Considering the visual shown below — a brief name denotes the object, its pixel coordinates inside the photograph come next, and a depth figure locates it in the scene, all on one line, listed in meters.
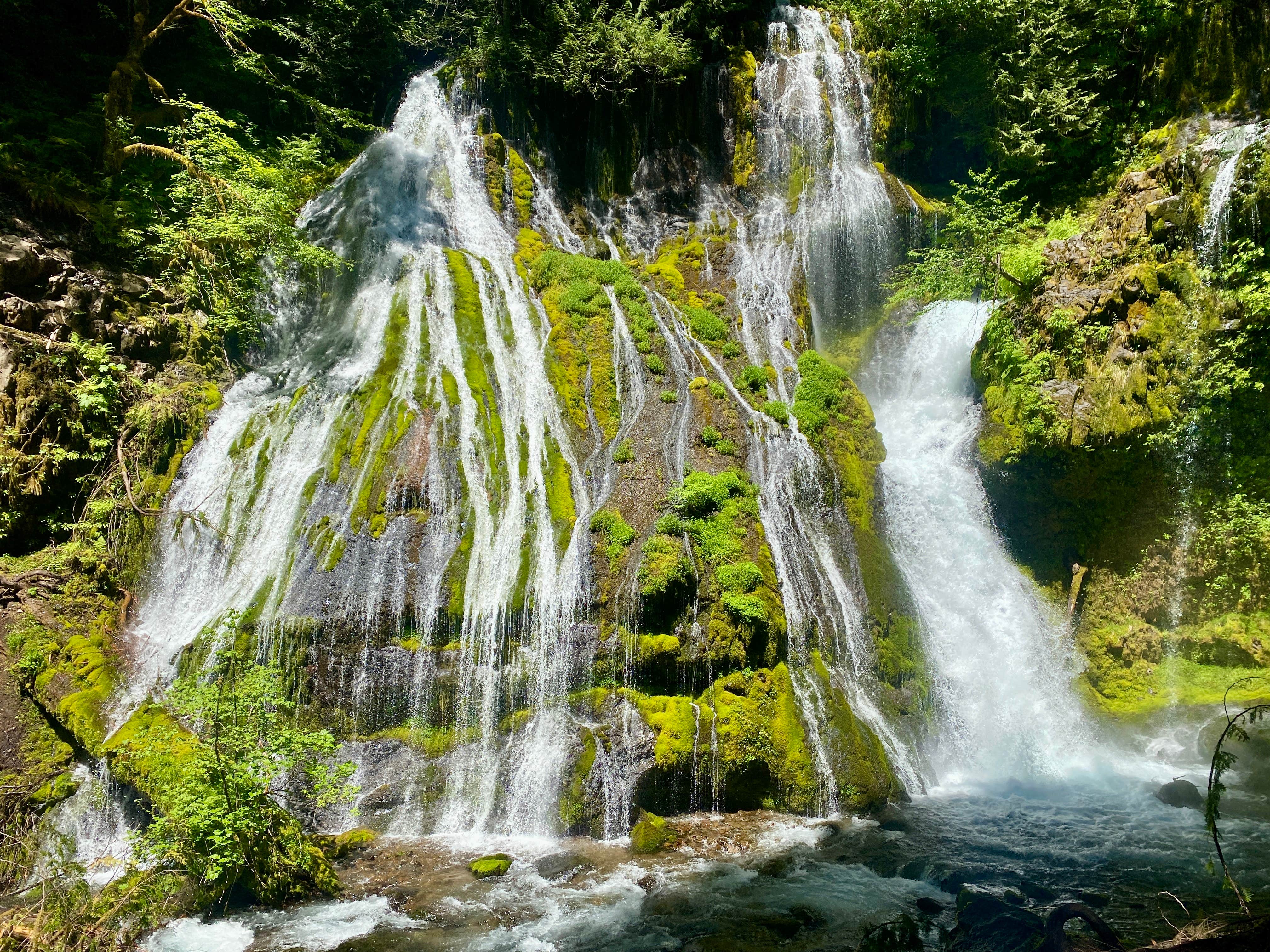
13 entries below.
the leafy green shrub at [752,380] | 13.86
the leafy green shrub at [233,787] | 6.61
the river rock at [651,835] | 8.26
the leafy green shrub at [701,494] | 10.91
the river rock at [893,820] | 8.79
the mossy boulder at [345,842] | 8.04
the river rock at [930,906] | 6.80
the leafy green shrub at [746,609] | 9.68
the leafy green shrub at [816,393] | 13.44
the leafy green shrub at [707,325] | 14.98
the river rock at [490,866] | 7.82
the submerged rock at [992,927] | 5.69
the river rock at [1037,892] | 6.88
